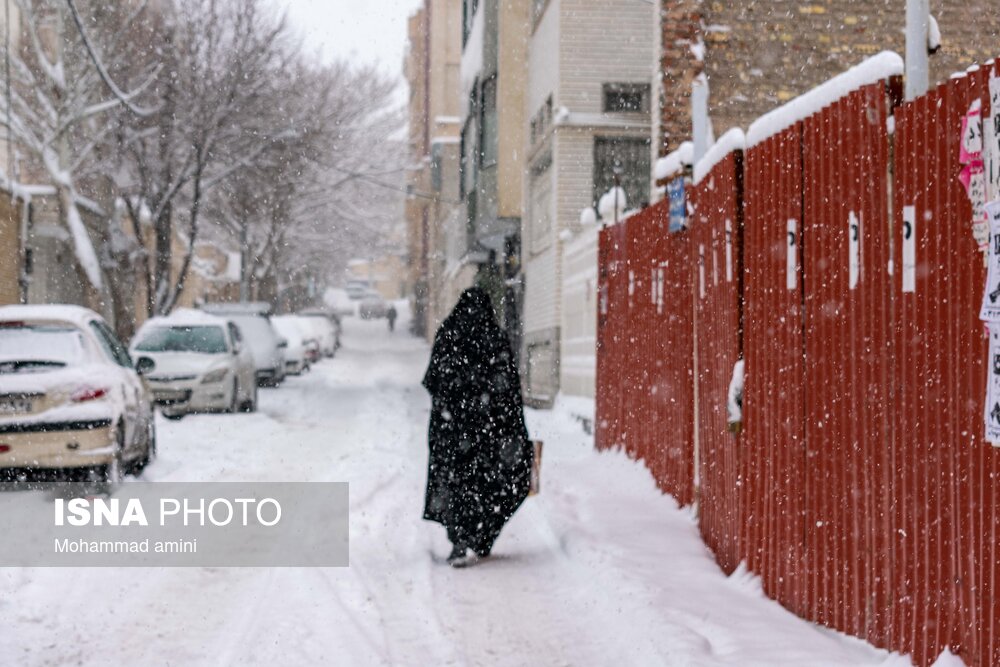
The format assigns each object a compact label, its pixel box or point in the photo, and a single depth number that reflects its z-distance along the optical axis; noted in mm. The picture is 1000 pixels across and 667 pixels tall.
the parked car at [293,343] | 36938
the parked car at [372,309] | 95188
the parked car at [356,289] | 112900
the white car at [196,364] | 20891
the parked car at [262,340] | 30234
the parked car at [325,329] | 46094
